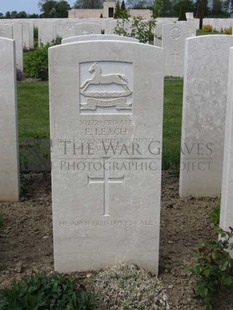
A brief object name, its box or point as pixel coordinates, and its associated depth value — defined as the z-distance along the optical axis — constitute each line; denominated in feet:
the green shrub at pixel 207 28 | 127.75
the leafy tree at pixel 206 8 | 186.21
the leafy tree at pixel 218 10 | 190.80
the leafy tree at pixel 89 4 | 235.99
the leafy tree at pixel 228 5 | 205.18
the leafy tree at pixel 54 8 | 193.26
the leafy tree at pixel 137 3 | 192.59
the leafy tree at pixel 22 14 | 199.62
